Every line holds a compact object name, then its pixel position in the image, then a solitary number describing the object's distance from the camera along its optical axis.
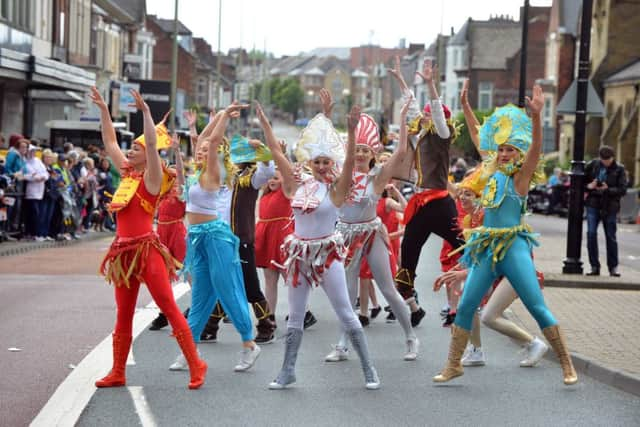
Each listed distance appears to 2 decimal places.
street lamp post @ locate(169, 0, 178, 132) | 43.81
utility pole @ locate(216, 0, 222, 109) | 67.06
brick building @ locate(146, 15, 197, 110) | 93.57
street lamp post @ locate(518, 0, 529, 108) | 26.27
